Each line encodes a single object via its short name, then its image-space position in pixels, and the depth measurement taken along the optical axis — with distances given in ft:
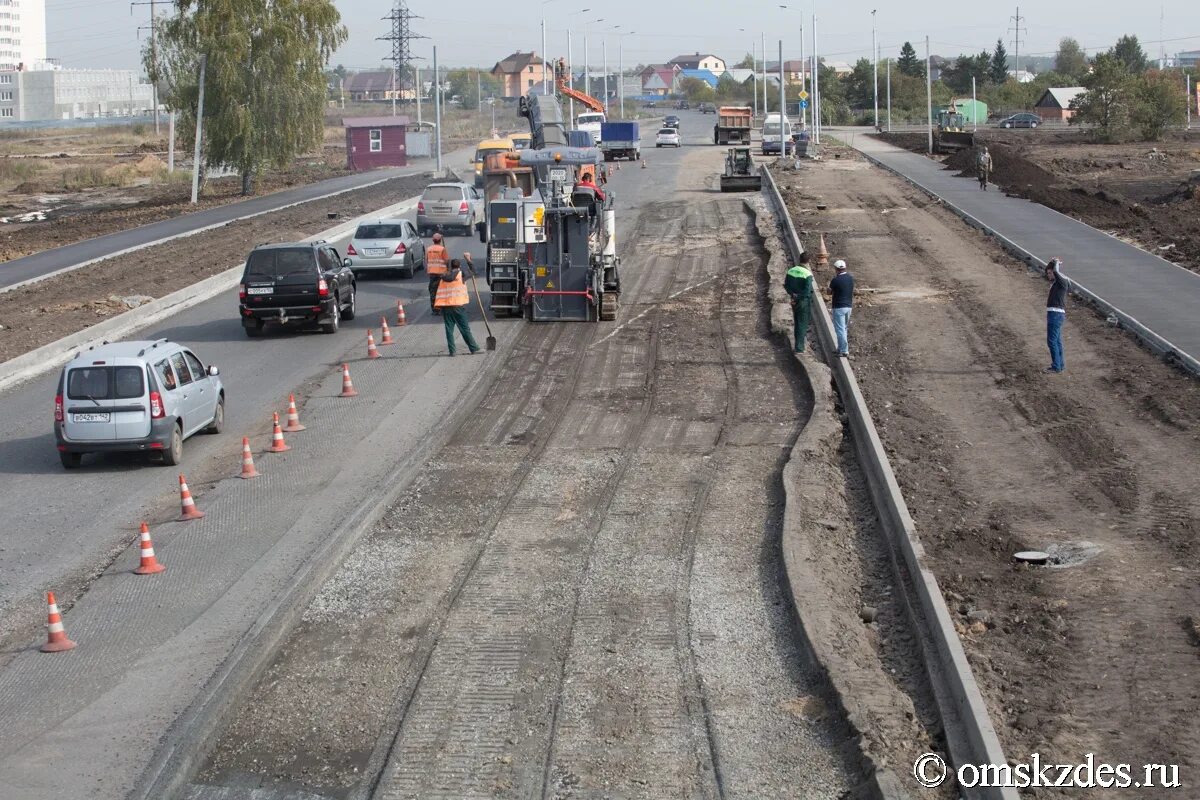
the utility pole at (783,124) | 215.92
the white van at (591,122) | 251.19
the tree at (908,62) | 534.78
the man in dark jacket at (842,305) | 72.28
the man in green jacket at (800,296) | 74.28
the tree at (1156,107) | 265.54
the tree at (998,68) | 534.37
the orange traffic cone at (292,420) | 60.64
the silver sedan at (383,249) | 106.01
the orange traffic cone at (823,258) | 105.70
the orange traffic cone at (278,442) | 57.06
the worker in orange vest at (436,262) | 80.48
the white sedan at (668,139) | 281.74
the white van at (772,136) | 249.55
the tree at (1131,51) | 582.35
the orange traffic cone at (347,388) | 67.36
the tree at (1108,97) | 273.75
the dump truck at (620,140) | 232.53
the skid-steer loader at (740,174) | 170.09
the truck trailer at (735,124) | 277.03
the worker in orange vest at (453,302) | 74.49
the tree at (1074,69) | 577.06
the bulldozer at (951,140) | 242.19
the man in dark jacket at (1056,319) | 67.56
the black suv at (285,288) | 82.79
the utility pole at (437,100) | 207.08
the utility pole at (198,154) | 184.75
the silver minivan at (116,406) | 54.24
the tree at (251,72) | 193.36
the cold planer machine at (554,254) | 83.92
